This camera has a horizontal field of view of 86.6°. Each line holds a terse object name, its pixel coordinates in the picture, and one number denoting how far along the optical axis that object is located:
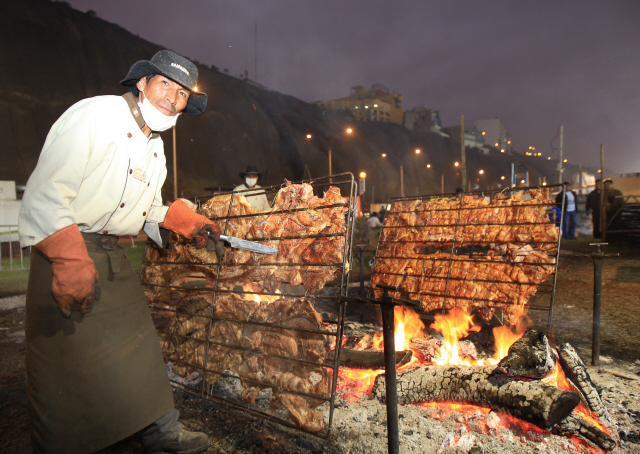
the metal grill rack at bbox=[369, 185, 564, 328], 4.37
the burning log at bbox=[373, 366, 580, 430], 2.62
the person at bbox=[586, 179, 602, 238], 15.14
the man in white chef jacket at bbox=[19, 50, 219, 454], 2.03
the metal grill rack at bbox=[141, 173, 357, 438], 2.74
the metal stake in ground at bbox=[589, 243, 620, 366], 3.66
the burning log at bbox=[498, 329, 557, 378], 3.00
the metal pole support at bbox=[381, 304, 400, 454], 2.10
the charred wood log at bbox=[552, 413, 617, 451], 2.49
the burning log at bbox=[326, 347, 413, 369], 3.77
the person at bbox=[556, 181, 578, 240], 15.93
